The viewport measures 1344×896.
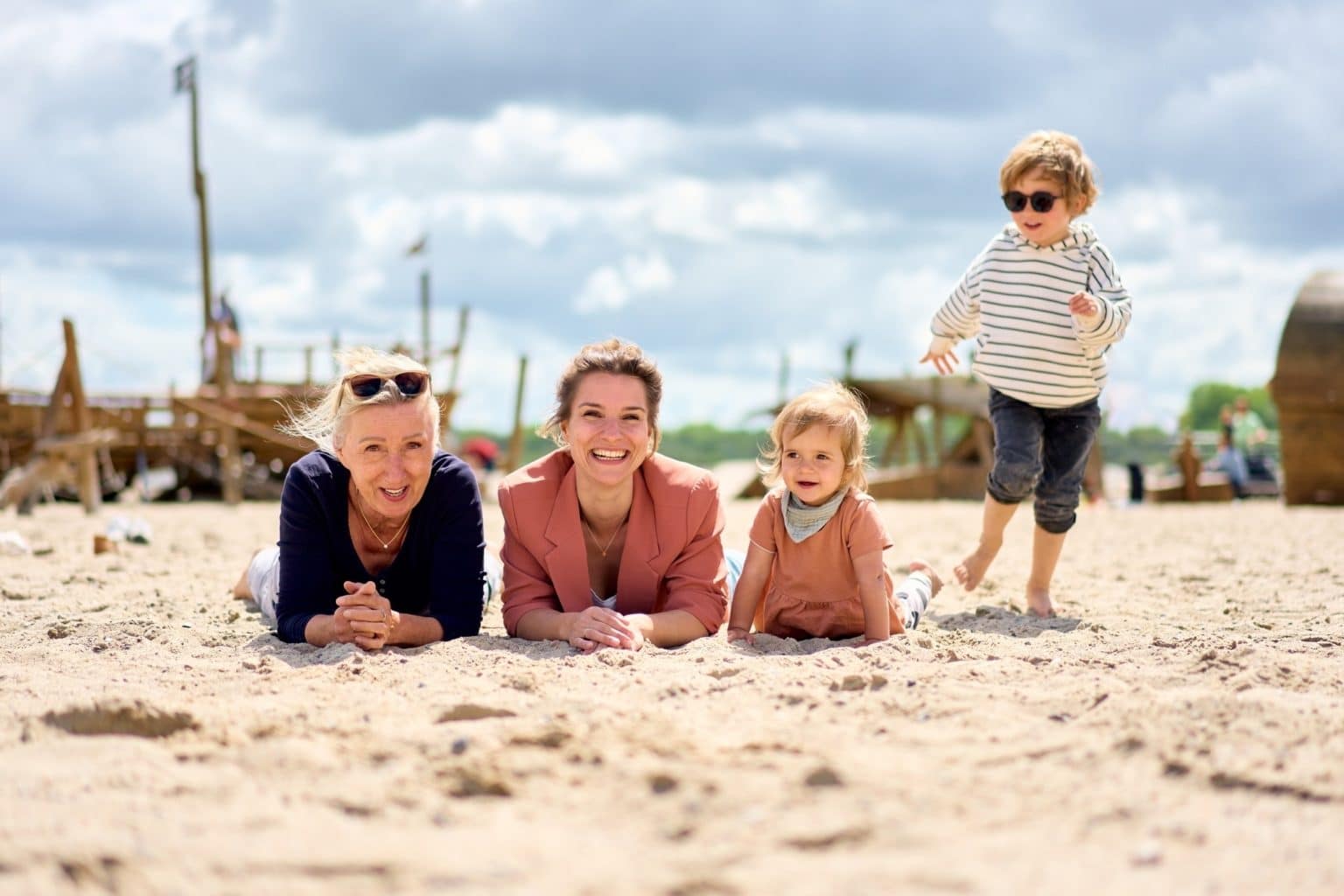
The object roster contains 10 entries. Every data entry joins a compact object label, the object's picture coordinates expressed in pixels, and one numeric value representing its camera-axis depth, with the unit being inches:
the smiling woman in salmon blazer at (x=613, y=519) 152.7
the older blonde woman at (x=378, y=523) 149.6
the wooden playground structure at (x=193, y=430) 776.3
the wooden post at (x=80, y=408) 475.5
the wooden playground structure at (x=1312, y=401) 511.5
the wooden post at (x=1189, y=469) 674.8
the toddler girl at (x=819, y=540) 155.0
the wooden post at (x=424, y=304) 1219.6
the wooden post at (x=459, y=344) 986.7
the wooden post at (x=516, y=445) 755.4
